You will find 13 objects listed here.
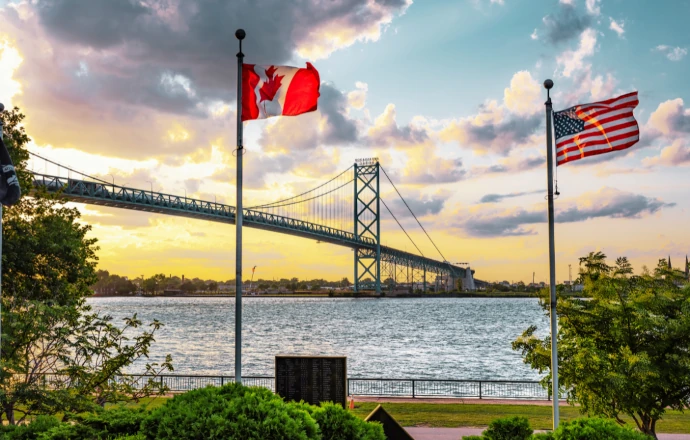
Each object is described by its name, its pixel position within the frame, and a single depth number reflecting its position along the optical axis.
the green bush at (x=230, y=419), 7.90
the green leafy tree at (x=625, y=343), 12.67
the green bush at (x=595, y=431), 8.62
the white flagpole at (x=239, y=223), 12.94
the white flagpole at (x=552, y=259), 13.05
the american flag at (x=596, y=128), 12.58
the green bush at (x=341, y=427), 8.84
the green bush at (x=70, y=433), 8.66
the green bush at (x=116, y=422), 8.92
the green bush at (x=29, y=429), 8.98
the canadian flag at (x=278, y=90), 13.12
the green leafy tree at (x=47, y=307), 13.10
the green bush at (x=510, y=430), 10.29
